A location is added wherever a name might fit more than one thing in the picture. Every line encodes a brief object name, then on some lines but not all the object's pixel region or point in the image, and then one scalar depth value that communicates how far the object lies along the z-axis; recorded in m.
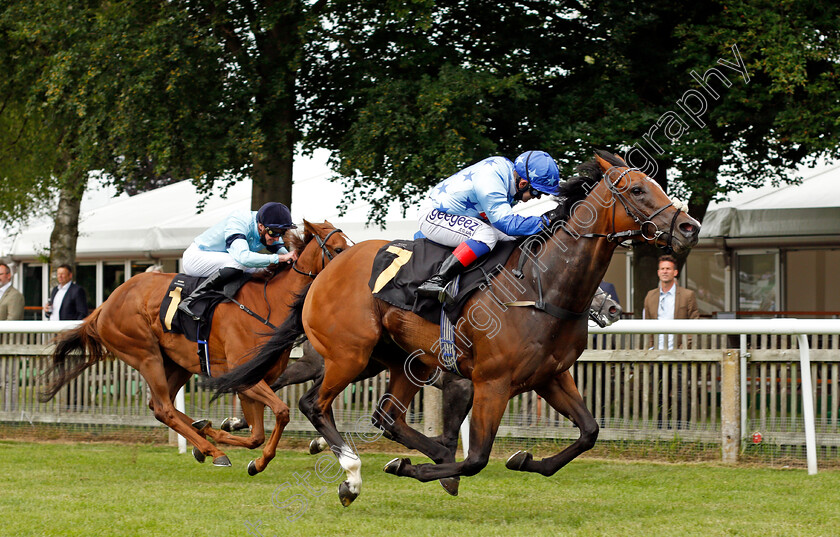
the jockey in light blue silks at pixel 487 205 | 9.87
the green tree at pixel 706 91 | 18.69
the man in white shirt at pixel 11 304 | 21.20
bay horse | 9.22
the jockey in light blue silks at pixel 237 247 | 13.14
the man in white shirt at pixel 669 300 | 16.16
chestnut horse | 12.68
